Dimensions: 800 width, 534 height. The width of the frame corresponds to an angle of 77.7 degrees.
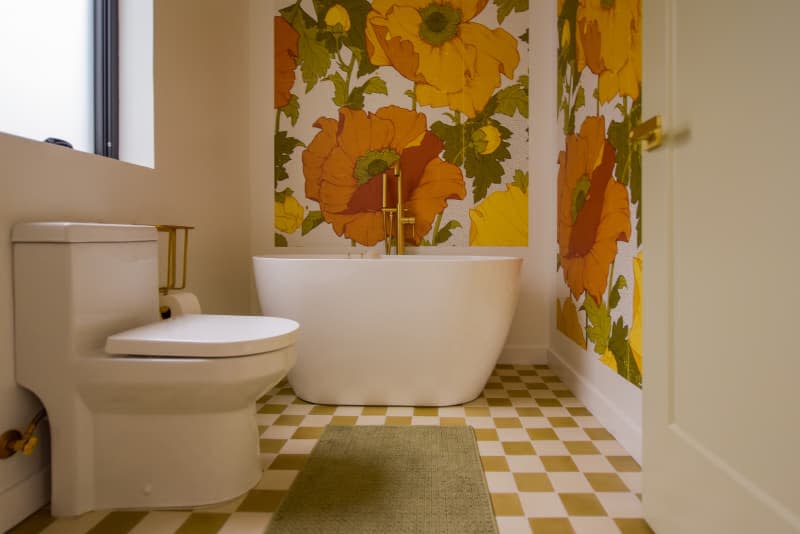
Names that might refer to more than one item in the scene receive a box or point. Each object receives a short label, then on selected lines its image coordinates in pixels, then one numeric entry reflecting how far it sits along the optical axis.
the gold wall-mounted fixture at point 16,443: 1.14
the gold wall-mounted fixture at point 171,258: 1.72
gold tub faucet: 2.56
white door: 0.72
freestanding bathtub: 1.91
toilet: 1.17
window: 1.47
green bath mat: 1.17
